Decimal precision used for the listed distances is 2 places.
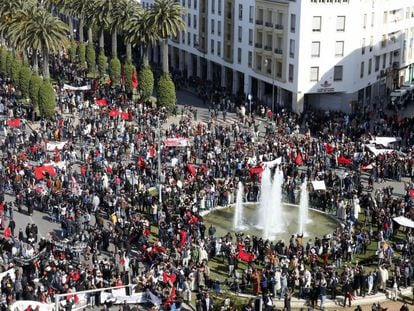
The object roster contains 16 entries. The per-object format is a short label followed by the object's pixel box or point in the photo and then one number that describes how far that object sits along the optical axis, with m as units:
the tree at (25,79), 83.25
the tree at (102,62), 100.25
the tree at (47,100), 74.12
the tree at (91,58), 103.94
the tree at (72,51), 112.38
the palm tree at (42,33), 76.69
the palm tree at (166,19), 82.00
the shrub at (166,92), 80.06
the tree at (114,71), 93.25
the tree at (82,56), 107.56
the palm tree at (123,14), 89.78
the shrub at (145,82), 84.06
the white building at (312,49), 79.50
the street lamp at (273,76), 83.41
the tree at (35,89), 76.81
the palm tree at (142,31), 83.81
